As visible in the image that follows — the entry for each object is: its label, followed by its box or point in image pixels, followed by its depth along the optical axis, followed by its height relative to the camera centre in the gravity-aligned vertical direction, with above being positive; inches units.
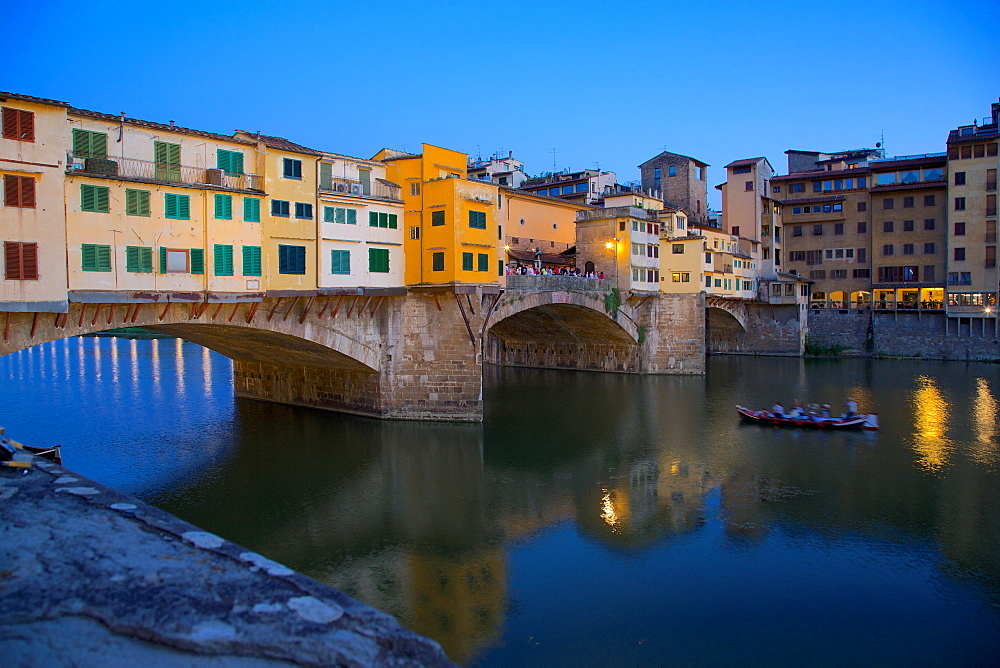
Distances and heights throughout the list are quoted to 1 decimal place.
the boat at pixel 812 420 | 1118.4 -173.0
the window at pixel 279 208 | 924.6 +145.6
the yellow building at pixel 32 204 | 670.5 +112.9
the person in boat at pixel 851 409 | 1142.3 -158.2
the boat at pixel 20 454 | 502.0 -102.1
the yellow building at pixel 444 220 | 1064.8 +148.7
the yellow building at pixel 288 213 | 916.6 +140.0
